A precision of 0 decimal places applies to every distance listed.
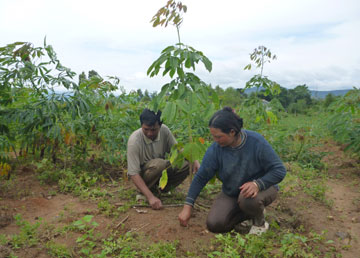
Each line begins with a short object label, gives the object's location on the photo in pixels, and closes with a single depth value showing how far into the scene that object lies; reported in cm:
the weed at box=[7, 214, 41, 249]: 233
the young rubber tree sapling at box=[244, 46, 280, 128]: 370
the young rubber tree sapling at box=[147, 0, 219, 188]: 232
